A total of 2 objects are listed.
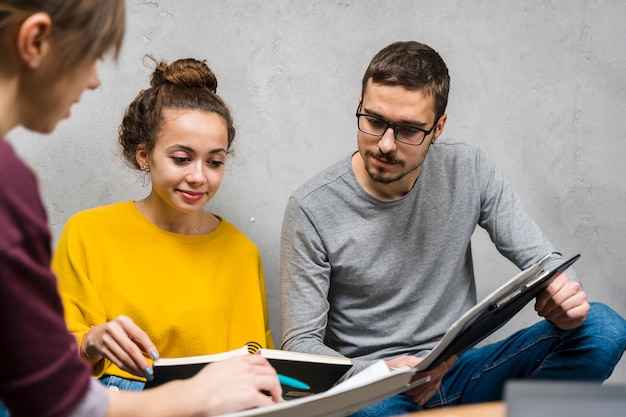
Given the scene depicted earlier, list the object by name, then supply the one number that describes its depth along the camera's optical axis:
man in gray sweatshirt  1.82
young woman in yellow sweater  1.83
